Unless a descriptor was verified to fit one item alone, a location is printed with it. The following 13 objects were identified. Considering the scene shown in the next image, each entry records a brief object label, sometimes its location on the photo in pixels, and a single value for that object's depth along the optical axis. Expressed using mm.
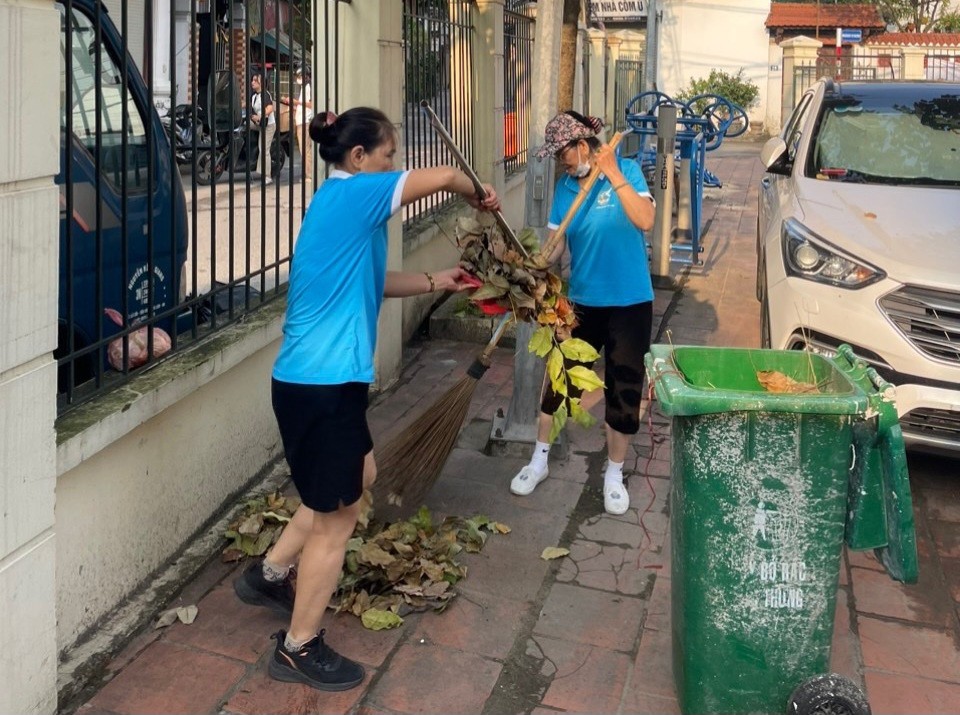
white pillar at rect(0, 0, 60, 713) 2750
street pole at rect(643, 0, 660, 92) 19312
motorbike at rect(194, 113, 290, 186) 4598
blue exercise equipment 9711
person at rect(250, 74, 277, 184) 4969
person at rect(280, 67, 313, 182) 5491
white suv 4664
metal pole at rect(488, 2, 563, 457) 5387
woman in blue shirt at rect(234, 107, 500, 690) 3217
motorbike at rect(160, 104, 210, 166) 4093
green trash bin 2938
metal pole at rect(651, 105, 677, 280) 8766
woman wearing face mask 4445
